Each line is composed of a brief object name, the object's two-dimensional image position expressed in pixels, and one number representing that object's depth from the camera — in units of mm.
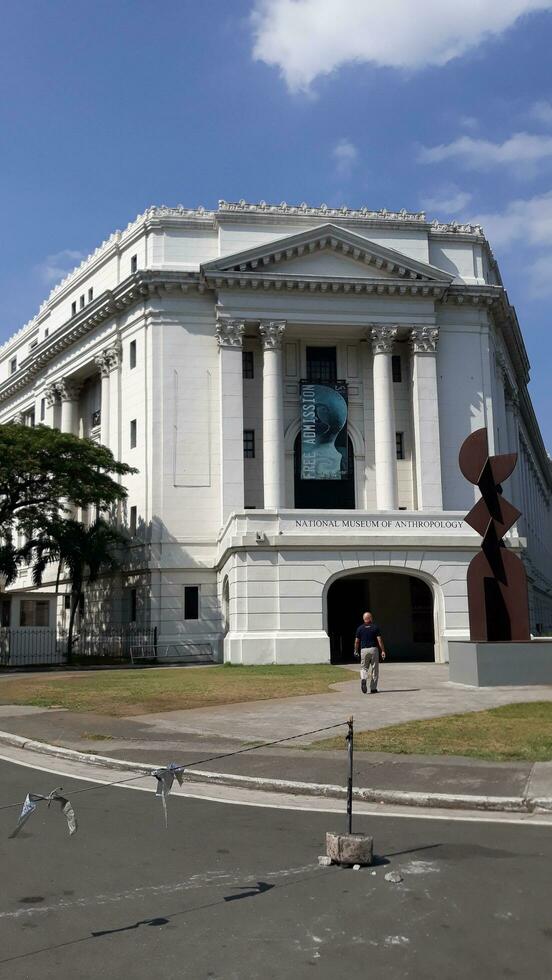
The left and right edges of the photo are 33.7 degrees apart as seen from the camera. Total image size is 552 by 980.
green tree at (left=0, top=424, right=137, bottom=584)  40375
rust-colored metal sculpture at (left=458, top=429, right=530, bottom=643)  24422
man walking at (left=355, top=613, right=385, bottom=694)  21828
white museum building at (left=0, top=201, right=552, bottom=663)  46156
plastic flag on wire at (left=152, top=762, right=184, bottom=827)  7605
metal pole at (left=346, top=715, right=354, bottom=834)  7885
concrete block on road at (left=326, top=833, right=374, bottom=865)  7590
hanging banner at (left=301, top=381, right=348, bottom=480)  47906
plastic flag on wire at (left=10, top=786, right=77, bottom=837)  7020
